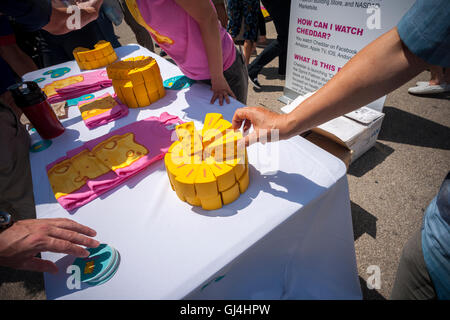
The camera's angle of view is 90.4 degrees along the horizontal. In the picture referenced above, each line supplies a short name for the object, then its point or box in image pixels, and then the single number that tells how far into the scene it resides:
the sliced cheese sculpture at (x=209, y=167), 0.71
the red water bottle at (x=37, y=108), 1.06
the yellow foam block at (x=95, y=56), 1.76
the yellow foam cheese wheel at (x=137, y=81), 1.23
